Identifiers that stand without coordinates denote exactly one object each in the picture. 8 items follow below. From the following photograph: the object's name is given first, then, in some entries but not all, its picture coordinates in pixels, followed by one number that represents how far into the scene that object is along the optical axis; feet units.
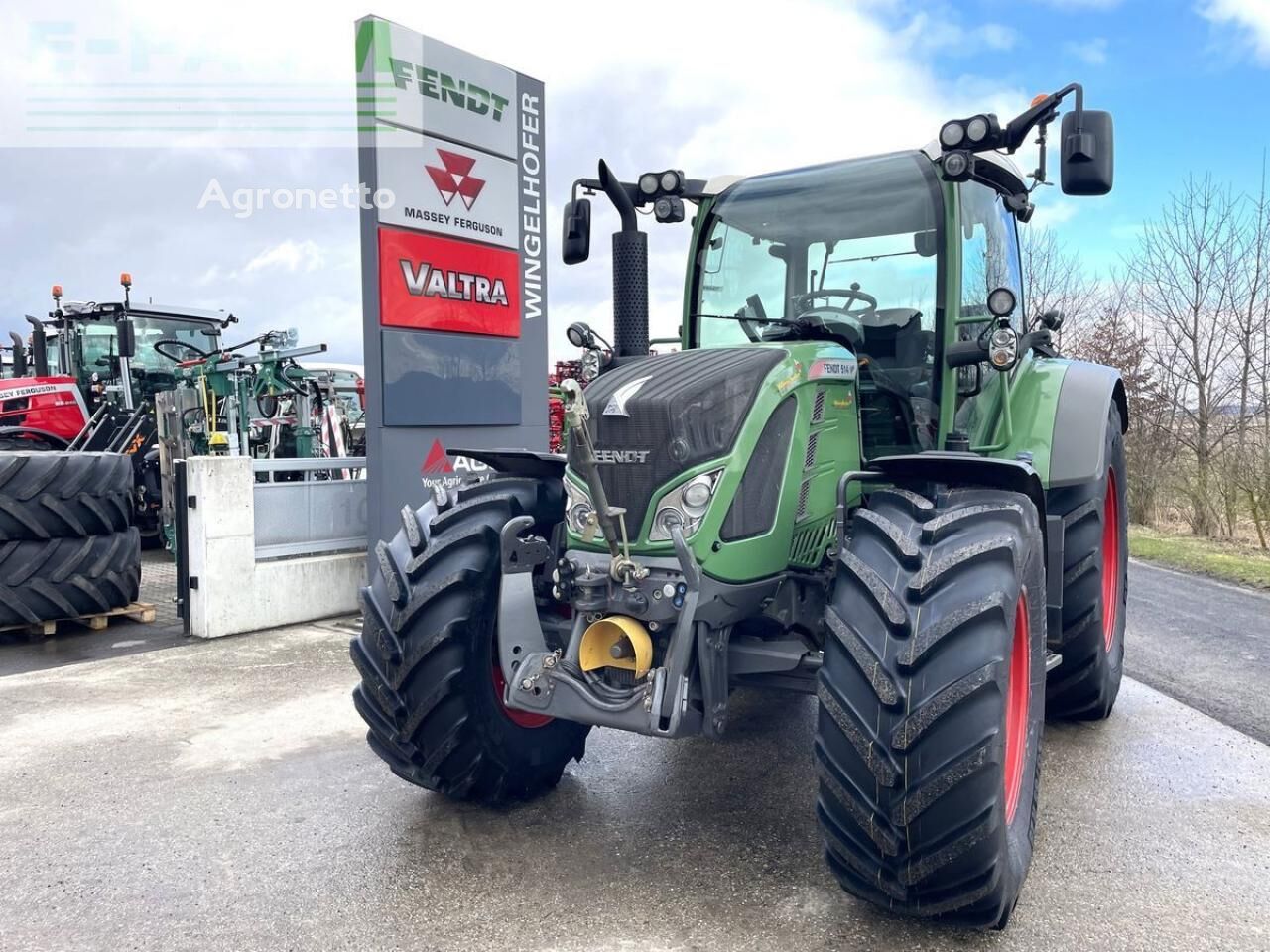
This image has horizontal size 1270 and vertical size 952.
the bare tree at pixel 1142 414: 47.37
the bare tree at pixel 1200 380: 43.14
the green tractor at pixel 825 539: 8.05
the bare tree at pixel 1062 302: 56.18
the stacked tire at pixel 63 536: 20.77
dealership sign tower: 21.86
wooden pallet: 21.36
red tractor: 33.40
